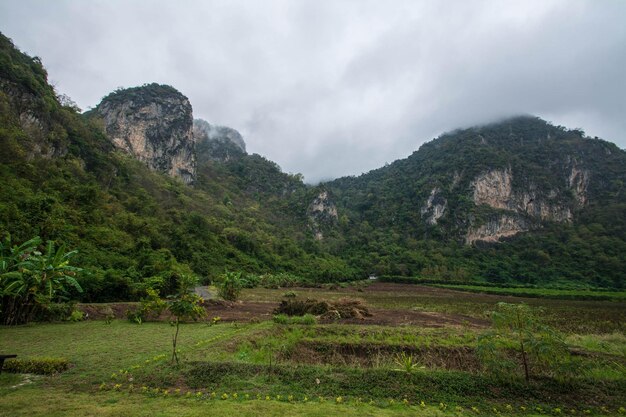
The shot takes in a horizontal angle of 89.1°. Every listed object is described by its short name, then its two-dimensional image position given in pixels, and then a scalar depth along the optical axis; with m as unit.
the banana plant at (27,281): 16.58
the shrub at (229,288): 33.88
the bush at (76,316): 19.09
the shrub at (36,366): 9.21
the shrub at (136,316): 19.42
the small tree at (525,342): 8.82
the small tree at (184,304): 11.69
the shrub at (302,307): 23.67
